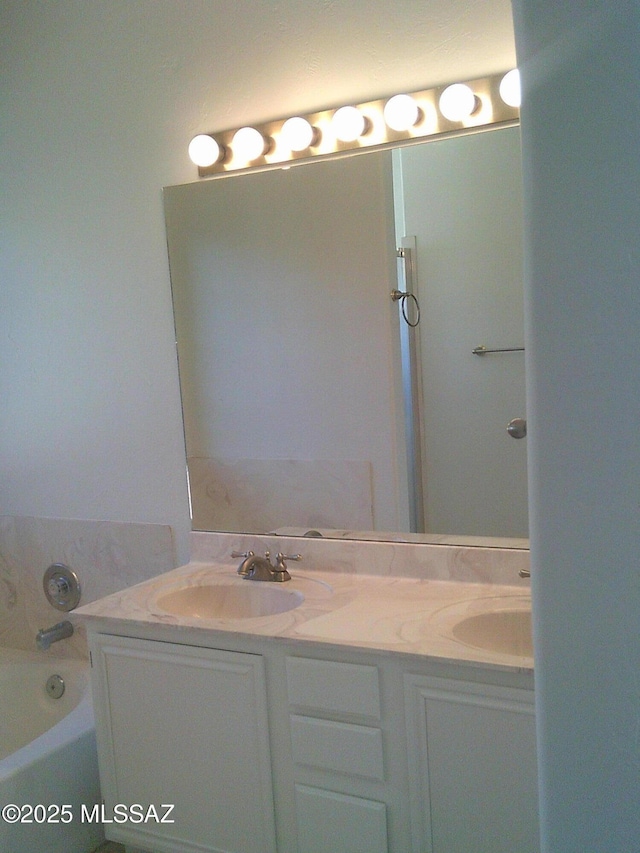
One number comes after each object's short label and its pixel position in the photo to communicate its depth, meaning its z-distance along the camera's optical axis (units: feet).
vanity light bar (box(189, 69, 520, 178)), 5.99
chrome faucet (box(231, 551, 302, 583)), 6.79
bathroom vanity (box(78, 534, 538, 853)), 4.75
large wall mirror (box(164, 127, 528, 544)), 6.07
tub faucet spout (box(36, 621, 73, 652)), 8.30
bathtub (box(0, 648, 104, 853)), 6.50
